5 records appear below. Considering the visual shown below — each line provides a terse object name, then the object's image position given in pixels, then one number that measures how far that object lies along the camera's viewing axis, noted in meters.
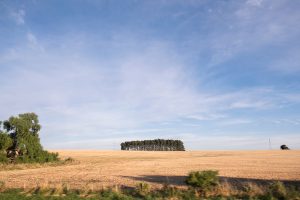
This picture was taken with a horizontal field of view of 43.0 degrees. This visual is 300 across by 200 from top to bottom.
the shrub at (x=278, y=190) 20.22
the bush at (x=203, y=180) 22.80
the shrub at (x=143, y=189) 22.41
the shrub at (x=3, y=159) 50.85
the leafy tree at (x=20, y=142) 52.62
